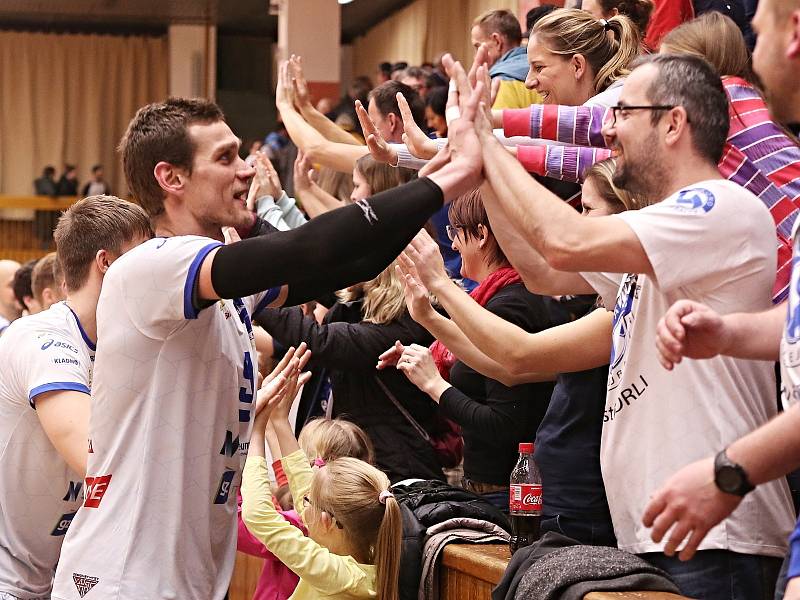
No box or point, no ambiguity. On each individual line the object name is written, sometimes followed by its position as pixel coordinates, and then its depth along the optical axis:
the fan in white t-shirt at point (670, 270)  4.40
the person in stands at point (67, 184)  33.78
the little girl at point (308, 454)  7.36
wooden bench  5.84
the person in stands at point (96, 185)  32.25
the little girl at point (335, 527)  6.38
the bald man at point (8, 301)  13.07
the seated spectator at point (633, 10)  8.05
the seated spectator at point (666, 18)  8.30
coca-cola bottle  5.87
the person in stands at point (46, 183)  33.75
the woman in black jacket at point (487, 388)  6.54
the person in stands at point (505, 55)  9.58
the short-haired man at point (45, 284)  10.35
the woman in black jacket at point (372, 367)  7.84
